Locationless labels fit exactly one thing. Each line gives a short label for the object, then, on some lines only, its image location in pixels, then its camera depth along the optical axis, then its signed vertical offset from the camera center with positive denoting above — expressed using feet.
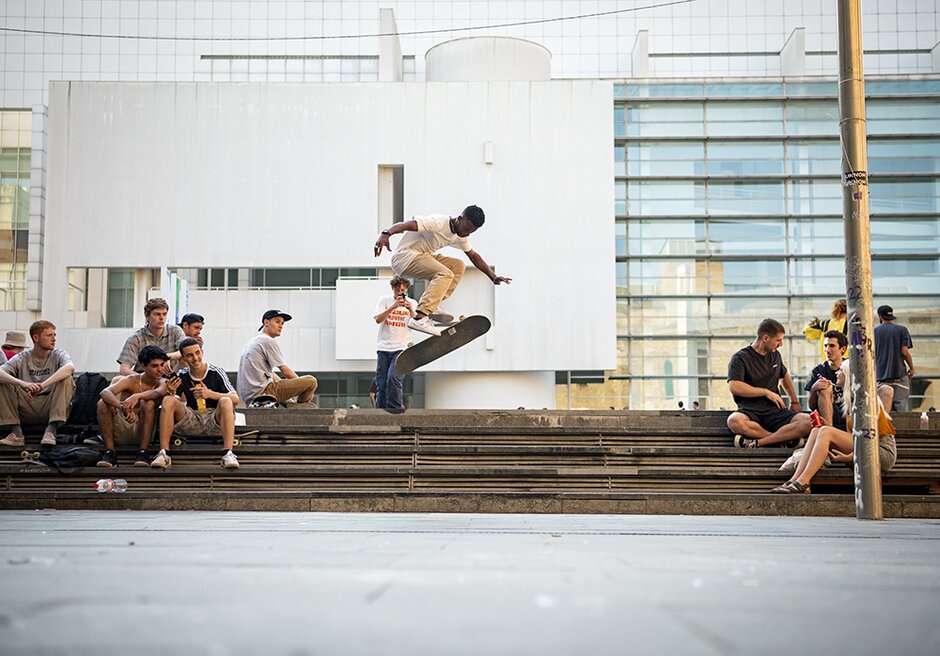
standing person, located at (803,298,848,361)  34.24 +1.86
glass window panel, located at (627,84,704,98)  92.53 +27.30
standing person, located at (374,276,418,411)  36.50 +1.40
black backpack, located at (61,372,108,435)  30.04 -0.92
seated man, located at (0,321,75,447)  29.08 -0.37
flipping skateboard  34.55 +1.14
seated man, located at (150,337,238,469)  28.17 -0.94
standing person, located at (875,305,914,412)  34.95 +0.59
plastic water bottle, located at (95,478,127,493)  26.45 -3.04
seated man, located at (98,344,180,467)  28.12 -0.85
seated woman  25.77 -2.07
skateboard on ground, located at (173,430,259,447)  29.66 -1.97
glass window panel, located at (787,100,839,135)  92.07 +24.58
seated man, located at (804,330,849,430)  29.96 -0.31
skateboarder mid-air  30.78 +4.00
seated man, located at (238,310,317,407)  34.78 +0.32
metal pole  23.85 +2.79
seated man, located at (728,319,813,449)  29.84 -0.56
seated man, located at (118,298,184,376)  31.12 +1.28
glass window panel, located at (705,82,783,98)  92.07 +27.21
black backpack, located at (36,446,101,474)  27.58 -2.37
